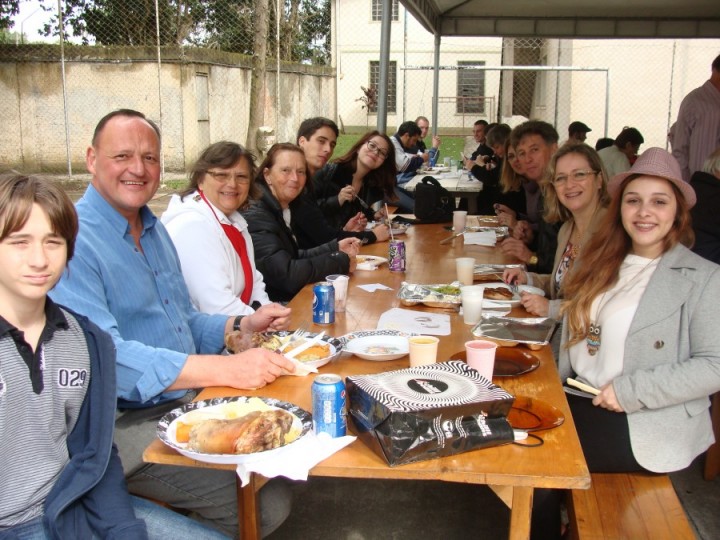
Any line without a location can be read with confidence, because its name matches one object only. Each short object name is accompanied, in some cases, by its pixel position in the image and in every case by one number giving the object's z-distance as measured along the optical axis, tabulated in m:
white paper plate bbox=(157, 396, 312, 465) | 1.54
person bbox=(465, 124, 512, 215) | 6.55
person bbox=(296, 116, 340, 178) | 4.97
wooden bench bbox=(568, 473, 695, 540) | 1.88
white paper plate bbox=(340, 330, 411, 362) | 2.18
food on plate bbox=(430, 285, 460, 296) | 2.93
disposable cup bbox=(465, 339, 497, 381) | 1.95
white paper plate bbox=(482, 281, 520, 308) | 2.85
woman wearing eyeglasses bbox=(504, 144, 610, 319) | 3.19
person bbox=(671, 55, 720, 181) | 5.47
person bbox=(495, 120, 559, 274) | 4.13
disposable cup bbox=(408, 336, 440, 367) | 2.02
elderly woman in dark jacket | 3.39
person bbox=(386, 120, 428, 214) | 8.65
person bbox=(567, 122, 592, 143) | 8.33
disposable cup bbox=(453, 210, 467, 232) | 4.95
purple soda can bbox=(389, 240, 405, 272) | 3.57
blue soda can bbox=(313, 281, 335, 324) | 2.57
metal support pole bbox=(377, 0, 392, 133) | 5.94
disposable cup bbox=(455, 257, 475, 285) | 3.18
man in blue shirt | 2.01
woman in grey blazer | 2.12
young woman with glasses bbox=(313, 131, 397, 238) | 5.34
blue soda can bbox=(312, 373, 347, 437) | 1.62
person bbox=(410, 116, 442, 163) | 11.28
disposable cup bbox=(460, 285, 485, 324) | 2.55
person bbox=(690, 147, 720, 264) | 3.23
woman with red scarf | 2.88
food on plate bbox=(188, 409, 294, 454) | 1.56
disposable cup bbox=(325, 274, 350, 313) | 2.76
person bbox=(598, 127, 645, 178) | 7.04
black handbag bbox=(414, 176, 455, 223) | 5.48
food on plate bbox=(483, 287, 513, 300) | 2.96
